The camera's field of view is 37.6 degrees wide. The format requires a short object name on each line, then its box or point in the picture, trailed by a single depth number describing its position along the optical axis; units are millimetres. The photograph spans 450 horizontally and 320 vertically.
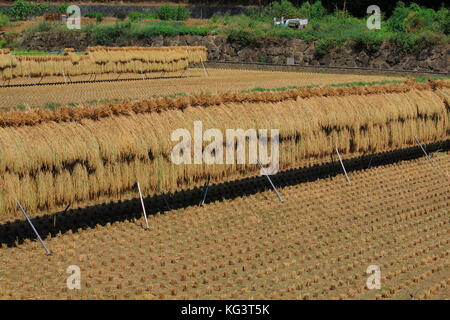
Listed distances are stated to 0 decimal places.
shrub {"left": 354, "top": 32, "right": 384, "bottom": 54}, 53062
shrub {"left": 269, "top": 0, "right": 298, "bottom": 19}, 68188
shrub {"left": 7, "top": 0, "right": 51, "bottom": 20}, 73938
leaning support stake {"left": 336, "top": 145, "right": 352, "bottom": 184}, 16931
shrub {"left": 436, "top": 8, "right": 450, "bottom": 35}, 53656
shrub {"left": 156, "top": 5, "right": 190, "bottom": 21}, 72125
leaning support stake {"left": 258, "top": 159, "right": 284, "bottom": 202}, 15070
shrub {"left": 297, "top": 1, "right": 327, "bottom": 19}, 68125
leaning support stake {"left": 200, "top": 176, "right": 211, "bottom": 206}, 14594
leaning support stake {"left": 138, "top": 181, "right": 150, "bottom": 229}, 12817
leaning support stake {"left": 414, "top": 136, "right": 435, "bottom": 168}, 19173
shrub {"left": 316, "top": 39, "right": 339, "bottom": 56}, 55531
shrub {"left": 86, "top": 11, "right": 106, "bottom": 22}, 71812
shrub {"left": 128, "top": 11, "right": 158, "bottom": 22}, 72369
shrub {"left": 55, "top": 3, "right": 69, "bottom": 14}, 75500
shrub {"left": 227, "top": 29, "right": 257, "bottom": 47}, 59941
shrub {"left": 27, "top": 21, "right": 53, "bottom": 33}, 66375
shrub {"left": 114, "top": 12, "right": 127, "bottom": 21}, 74812
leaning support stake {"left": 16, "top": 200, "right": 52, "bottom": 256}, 11378
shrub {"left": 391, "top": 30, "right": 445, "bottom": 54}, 50500
